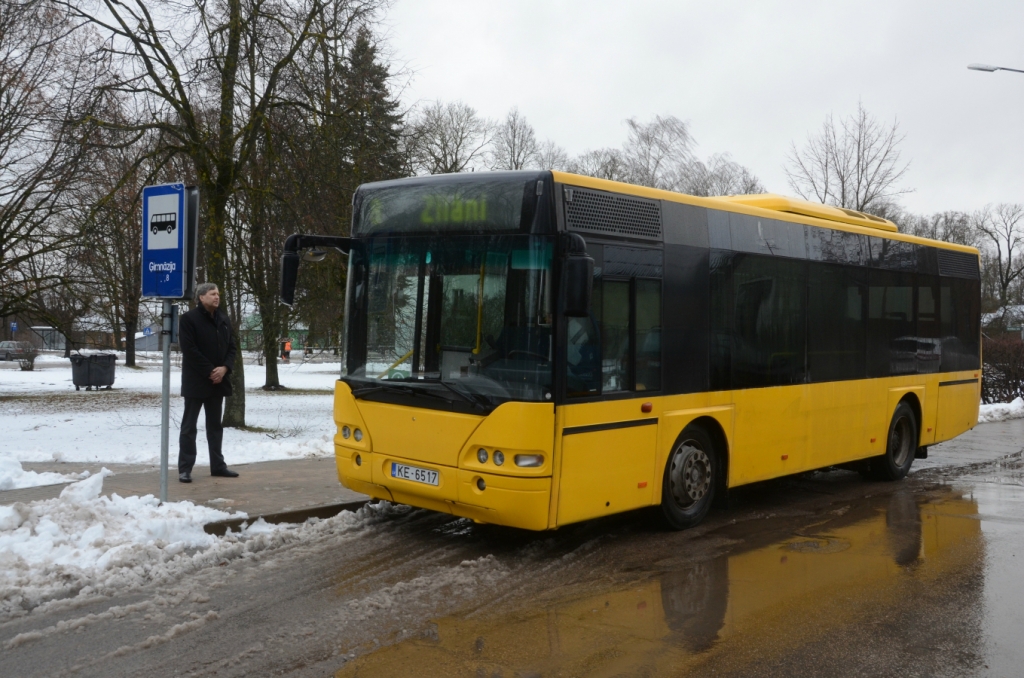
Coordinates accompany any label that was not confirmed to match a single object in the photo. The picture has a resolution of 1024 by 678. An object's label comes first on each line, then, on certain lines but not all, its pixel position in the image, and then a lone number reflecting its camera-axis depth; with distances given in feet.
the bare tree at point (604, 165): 147.64
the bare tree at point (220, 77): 47.88
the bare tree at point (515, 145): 161.58
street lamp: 57.09
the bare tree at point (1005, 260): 263.29
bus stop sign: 25.64
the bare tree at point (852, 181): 97.96
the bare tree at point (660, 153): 151.33
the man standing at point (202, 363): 31.30
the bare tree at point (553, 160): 160.25
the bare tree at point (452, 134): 134.10
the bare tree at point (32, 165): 56.13
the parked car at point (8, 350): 207.10
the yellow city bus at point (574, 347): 22.43
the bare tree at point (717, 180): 149.69
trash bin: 94.32
